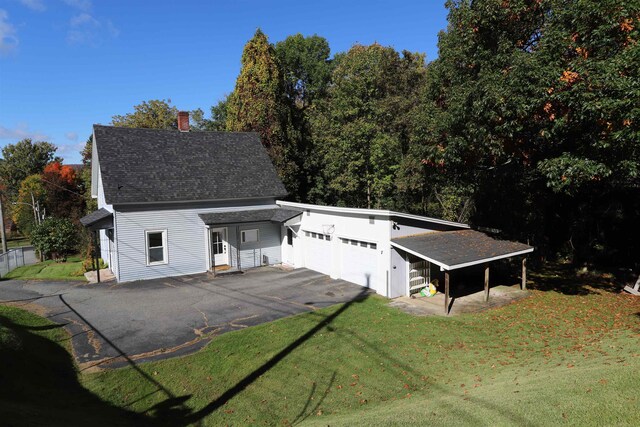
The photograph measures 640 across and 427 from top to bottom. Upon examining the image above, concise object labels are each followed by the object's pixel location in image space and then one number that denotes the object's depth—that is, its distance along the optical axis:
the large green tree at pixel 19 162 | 62.34
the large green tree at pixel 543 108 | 12.64
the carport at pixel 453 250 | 15.16
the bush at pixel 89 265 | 23.27
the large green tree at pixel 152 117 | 42.47
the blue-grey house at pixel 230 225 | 17.27
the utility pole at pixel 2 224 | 29.33
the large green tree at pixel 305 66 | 50.09
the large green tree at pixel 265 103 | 30.75
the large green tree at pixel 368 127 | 31.67
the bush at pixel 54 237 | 30.23
